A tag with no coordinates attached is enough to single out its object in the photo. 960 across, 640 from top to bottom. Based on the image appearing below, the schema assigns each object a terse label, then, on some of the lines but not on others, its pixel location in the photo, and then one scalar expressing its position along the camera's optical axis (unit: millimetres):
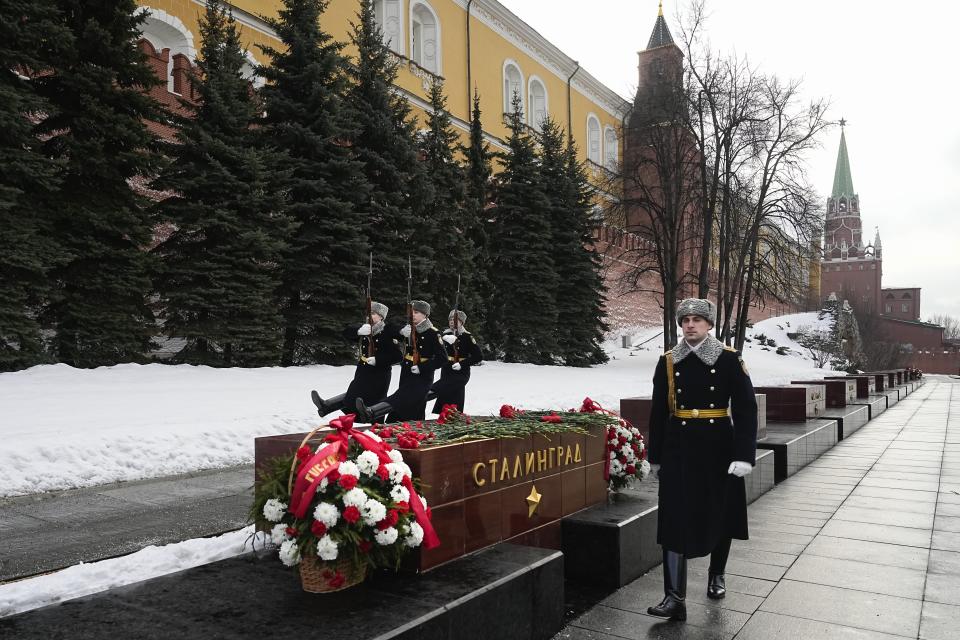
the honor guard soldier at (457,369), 9016
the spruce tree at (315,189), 16188
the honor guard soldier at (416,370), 7629
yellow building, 19031
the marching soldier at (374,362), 7758
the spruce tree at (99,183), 12109
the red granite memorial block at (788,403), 10633
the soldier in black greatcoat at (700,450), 3678
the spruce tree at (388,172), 18125
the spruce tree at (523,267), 24578
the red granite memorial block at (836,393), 14109
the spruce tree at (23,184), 10844
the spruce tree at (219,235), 14125
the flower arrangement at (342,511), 2762
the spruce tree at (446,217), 20797
